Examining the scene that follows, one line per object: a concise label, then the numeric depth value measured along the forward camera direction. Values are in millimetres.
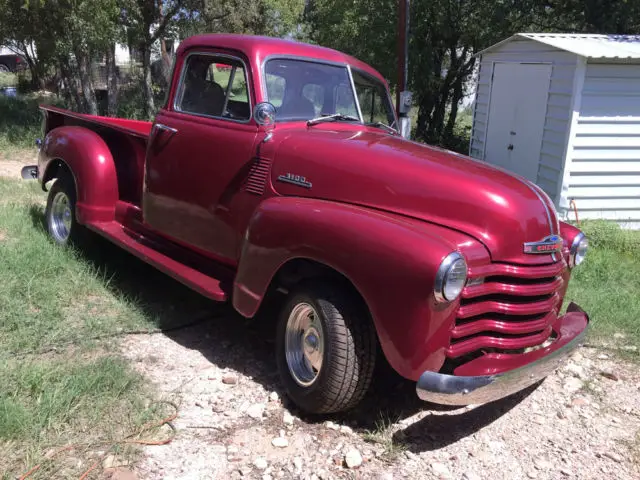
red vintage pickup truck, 2834
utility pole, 9078
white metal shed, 7520
